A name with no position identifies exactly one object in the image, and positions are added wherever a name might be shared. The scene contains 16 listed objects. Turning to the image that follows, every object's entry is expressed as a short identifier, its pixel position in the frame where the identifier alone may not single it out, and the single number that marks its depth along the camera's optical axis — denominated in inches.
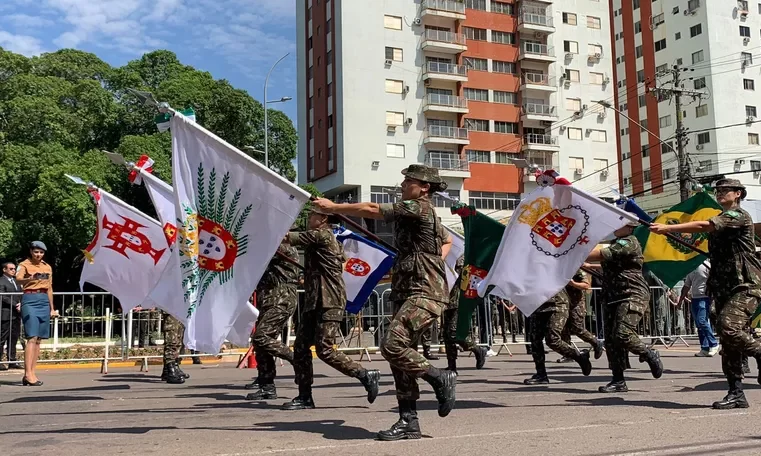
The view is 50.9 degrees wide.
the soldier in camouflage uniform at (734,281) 287.7
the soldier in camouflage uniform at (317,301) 300.2
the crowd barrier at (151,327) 595.5
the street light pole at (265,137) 1418.9
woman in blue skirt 418.0
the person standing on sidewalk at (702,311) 571.2
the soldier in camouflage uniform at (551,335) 389.6
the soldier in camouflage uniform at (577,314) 460.9
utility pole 1190.6
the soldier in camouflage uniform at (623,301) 342.6
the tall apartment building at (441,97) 2025.1
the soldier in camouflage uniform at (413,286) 231.0
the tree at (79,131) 1277.1
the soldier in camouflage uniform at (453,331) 444.1
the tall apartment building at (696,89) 2346.2
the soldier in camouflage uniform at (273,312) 332.5
